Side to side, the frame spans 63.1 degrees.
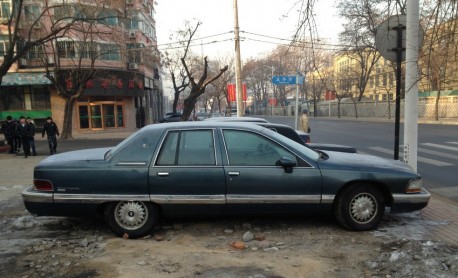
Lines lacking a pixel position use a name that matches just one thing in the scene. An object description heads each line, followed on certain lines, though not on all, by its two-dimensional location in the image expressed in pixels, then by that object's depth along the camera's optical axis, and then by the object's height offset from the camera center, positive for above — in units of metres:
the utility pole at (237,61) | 18.06 +2.45
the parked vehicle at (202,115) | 43.12 -0.35
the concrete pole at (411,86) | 5.93 +0.31
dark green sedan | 4.69 -0.91
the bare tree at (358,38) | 33.80 +6.77
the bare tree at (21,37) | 14.39 +3.32
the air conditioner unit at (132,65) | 32.79 +4.28
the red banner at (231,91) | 29.42 +1.58
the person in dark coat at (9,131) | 15.55 -0.54
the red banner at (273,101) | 78.06 +1.85
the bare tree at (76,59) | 18.83 +4.08
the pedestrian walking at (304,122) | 14.41 -0.53
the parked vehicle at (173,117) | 32.76 -0.37
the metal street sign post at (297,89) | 13.32 +0.72
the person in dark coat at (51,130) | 15.40 -0.56
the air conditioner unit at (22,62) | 29.47 +4.42
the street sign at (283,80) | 15.72 +1.26
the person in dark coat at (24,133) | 14.38 -0.59
